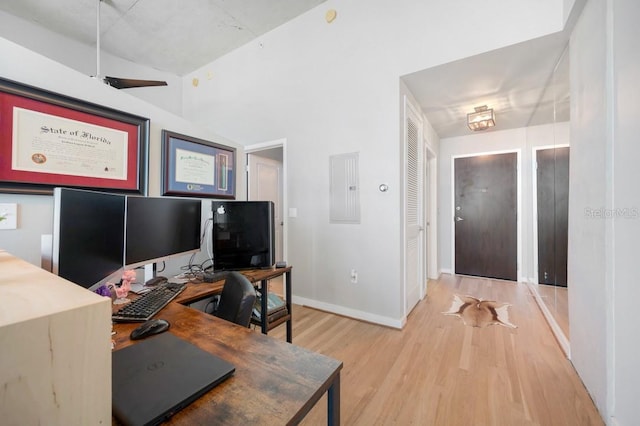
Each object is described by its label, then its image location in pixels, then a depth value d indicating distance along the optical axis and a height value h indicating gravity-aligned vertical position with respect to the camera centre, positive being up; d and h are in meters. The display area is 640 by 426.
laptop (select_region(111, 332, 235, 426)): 0.53 -0.40
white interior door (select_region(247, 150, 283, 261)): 3.76 +0.53
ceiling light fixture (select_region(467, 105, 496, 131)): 2.96 +1.15
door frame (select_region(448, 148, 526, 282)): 3.88 +0.08
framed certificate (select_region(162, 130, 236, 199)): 1.84 +0.37
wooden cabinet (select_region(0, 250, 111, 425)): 0.30 -0.18
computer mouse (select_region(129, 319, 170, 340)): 0.86 -0.40
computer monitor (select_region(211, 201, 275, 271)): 1.89 -0.15
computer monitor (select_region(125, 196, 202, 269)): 1.30 -0.08
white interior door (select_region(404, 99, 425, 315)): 2.66 +0.07
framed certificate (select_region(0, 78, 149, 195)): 1.22 +0.38
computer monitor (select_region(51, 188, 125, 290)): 0.85 -0.09
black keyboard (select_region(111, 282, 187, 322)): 1.03 -0.41
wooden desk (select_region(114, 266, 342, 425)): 0.54 -0.42
